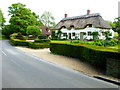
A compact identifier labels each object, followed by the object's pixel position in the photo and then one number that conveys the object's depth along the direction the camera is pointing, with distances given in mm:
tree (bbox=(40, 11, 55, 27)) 65000
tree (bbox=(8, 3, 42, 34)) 43844
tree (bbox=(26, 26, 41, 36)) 35947
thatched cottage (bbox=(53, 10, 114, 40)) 33281
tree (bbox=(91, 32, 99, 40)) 31738
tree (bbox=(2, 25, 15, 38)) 51219
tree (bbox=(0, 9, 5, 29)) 57762
